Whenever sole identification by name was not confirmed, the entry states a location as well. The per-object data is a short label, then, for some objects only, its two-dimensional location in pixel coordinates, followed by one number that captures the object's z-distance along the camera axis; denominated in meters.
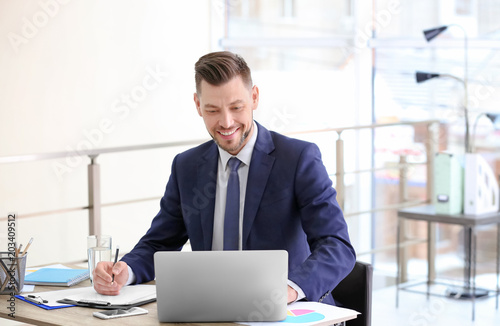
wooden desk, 2.97
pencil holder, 3.26
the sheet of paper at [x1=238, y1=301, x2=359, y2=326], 2.93
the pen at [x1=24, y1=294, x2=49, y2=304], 3.15
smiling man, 3.24
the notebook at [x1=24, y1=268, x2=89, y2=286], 3.34
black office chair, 3.33
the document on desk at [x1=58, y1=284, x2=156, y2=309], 3.10
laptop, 2.92
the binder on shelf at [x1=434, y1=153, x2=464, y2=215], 5.50
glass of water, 3.35
